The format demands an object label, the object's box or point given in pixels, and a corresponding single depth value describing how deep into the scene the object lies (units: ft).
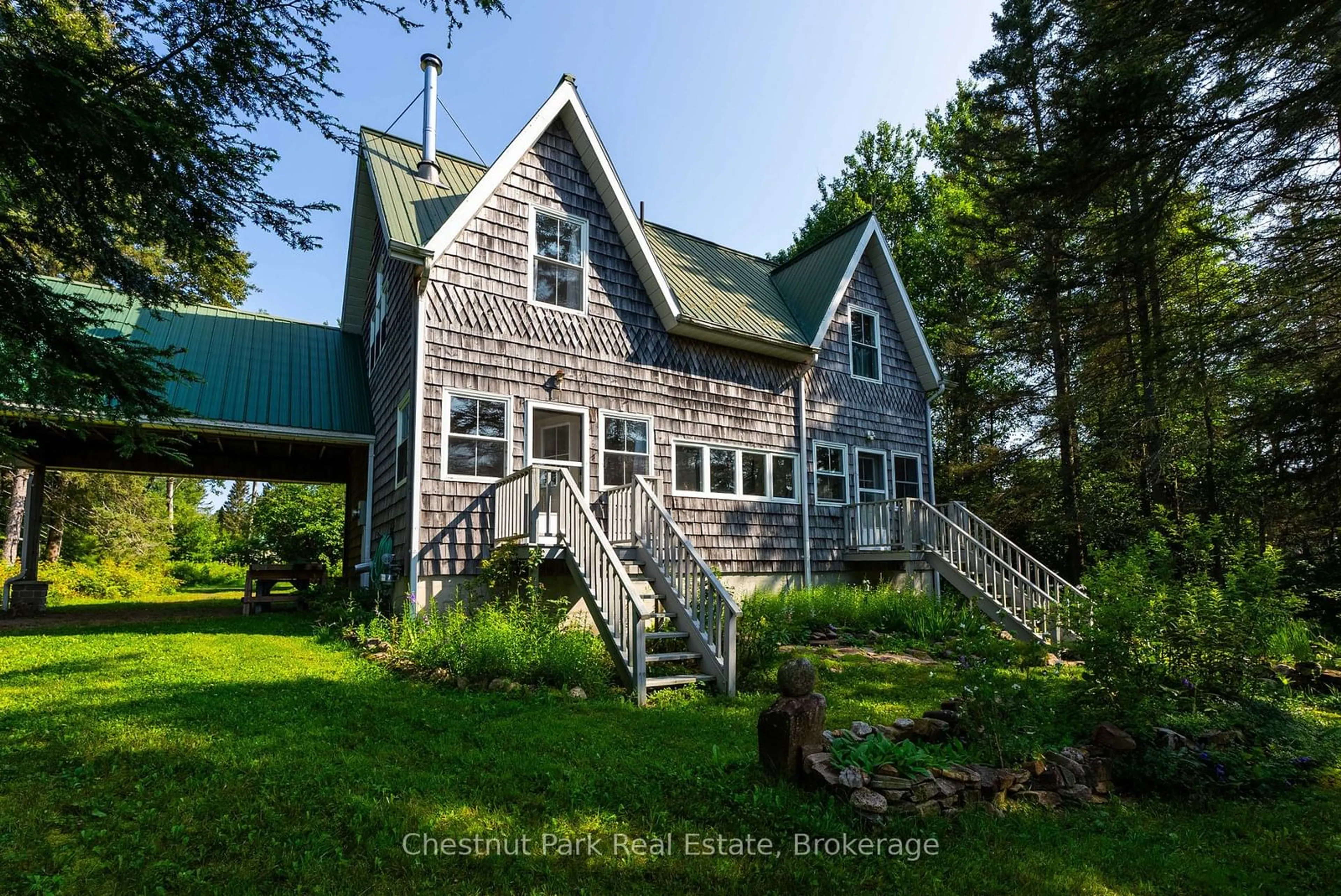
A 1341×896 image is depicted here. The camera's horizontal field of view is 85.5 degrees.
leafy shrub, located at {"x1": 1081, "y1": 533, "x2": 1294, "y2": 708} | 19.06
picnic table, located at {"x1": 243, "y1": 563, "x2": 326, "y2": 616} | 47.16
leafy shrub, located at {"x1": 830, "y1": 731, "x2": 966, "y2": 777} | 14.53
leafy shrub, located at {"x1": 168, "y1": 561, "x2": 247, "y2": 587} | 92.38
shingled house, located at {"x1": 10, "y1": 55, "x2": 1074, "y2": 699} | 32.07
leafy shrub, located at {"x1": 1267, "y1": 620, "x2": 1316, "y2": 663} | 29.93
